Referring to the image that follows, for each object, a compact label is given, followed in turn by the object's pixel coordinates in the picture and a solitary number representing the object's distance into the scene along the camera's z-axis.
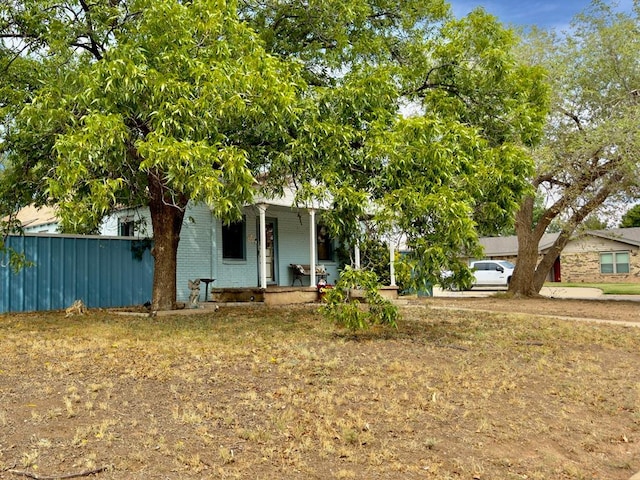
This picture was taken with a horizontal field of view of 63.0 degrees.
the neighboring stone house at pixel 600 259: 33.34
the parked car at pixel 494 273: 30.52
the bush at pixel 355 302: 6.60
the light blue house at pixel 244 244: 14.39
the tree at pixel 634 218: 44.15
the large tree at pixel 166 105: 5.96
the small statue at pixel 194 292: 12.17
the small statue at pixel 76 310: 10.77
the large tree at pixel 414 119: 6.48
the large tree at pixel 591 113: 13.70
